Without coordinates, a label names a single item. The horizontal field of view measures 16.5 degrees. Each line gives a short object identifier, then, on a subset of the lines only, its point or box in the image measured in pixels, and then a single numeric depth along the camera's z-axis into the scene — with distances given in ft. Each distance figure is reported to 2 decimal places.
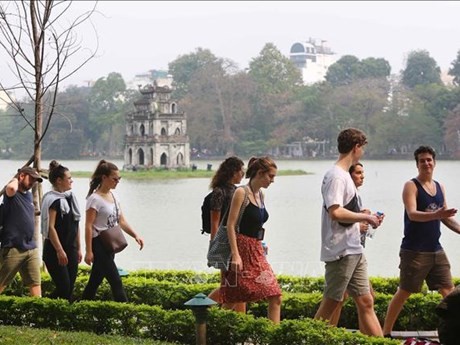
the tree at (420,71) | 455.90
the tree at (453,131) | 339.55
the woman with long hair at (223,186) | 34.66
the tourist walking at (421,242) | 32.80
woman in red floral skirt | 32.63
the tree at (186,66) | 473.04
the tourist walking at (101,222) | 35.84
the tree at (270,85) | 414.26
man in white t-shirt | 30.33
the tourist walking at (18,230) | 37.62
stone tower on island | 323.32
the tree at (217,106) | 411.20
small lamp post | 30.27
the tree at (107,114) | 432.02
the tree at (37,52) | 44.59
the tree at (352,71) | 464.16
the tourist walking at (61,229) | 37.09
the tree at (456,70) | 422.22
